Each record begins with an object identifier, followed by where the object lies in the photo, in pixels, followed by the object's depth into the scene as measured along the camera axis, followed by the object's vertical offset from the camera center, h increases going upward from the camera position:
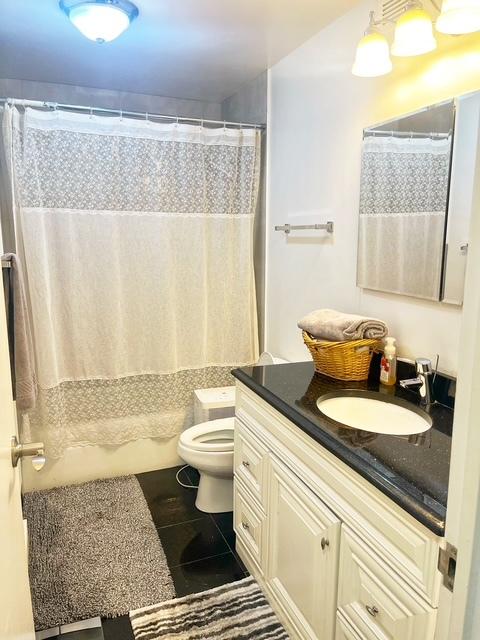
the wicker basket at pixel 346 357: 1.75 -0.48
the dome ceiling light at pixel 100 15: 1.76 +0.82
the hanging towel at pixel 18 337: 1.66 -0.39
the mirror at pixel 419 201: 1.47 +0.10
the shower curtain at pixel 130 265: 2.34 -0.19
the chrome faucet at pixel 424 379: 1.55 -0.49
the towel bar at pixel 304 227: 2.17 +0.02
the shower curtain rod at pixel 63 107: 2.22 +0.60
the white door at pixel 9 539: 0.82 -0.60
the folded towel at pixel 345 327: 1.75 -0.37
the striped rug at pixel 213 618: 1.69 -1.44
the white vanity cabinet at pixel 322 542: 1.03 -0.85
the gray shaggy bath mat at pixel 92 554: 1.81 -1.43
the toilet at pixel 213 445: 2.23 -1.06
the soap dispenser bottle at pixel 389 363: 1.73 -0.49
